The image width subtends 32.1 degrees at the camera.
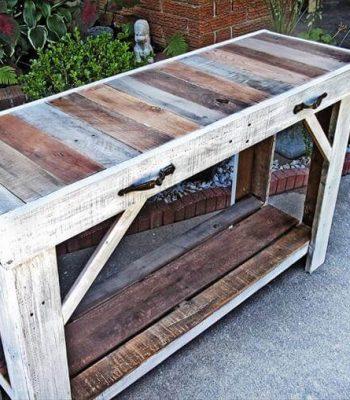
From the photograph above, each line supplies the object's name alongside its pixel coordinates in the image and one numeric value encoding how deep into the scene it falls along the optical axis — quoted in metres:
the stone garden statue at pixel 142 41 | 3.49
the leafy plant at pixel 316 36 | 3.86
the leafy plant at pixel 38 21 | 3.38
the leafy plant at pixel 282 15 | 3.59
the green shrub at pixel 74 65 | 3.04
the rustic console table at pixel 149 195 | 1.57
